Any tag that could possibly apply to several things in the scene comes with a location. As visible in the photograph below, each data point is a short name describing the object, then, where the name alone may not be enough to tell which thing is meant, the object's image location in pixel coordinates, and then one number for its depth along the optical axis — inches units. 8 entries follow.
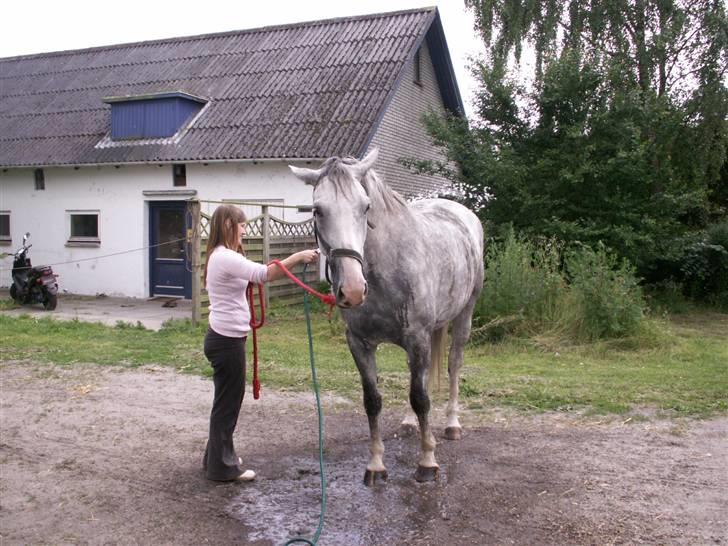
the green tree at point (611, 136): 453.1
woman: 151.9
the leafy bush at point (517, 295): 343.6
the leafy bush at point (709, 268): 510.3
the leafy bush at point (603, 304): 328.8
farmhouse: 532.4
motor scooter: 499.2
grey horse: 130.0
